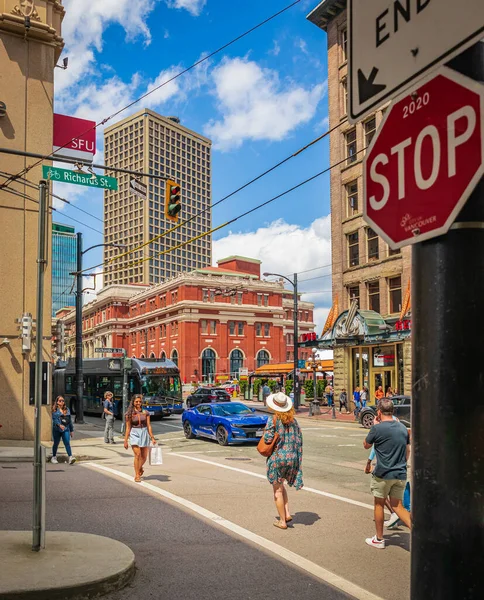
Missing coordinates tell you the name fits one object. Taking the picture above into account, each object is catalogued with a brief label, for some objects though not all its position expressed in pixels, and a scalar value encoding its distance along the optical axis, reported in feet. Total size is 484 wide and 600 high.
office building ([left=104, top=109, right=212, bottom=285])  460.14
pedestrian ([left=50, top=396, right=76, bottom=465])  52.44
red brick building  265.54
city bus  112.88
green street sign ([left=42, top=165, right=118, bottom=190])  41.86
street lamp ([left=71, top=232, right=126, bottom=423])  94.68
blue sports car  65.62
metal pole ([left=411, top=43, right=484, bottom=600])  7.00
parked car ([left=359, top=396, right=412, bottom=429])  78.49
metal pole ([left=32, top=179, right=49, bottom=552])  21.44
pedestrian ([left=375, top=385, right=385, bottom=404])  100.16
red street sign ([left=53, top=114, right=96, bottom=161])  61.81
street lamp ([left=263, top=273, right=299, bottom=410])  129.29
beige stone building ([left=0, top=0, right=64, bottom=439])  65.16
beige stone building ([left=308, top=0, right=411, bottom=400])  116.16
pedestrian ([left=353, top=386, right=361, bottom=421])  115.96
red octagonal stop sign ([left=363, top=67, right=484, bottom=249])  7.00
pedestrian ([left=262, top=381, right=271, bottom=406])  159.85
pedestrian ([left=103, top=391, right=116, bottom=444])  68.54
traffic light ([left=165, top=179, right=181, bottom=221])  50.42
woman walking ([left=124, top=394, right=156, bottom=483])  41.24
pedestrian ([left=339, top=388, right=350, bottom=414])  125.70
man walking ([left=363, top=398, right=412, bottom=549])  24.54
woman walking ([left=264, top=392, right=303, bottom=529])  27.76
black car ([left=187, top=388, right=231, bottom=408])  128.16
